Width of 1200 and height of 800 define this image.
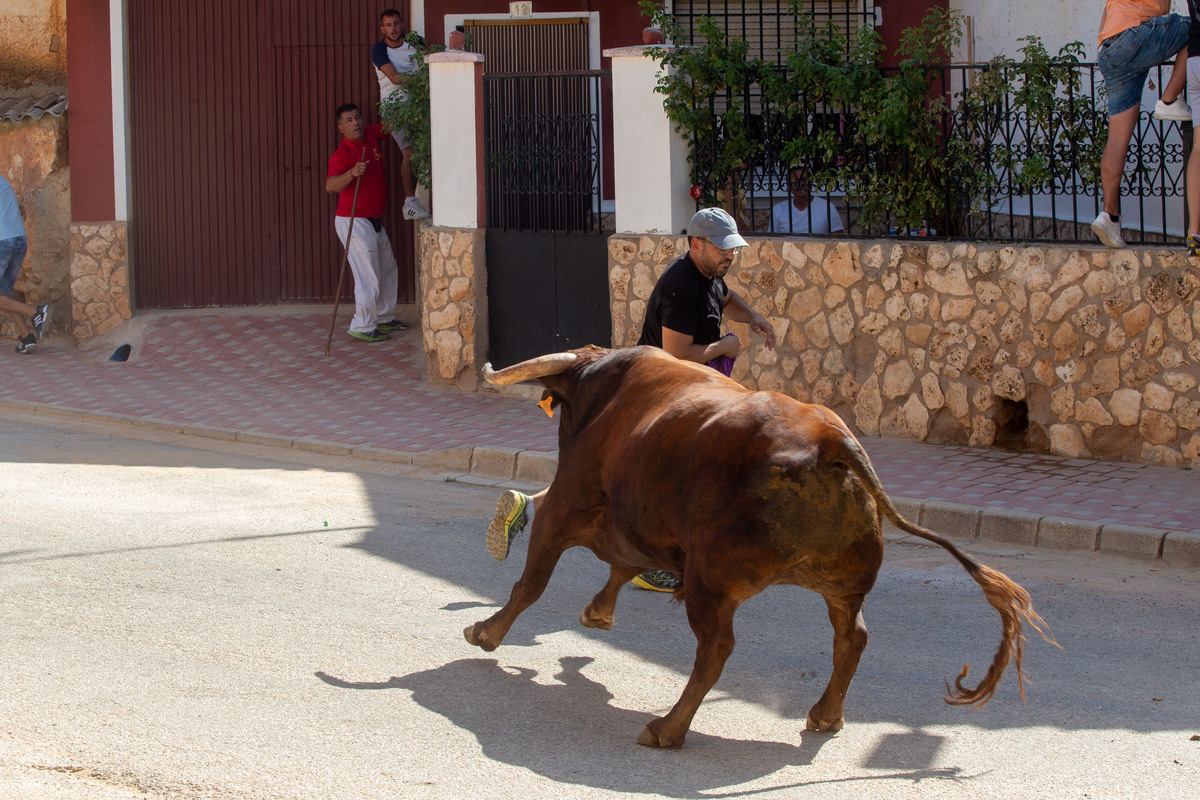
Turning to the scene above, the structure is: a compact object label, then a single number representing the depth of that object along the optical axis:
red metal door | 14.47
